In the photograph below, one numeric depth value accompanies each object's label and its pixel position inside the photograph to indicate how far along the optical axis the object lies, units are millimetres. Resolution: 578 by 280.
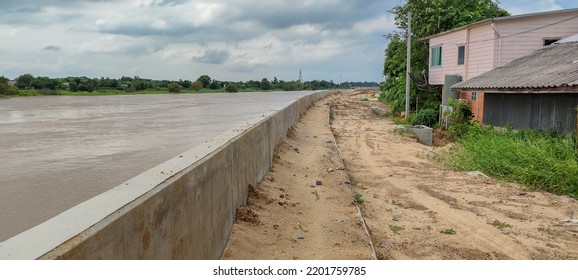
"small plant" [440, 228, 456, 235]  6969
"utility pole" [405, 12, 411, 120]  25328
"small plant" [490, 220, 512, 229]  7270
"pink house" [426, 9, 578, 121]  18609
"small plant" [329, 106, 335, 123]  29528
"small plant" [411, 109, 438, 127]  22672
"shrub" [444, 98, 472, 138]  17328
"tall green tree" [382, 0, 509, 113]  26547
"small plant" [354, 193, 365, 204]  8638
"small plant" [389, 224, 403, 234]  7079
